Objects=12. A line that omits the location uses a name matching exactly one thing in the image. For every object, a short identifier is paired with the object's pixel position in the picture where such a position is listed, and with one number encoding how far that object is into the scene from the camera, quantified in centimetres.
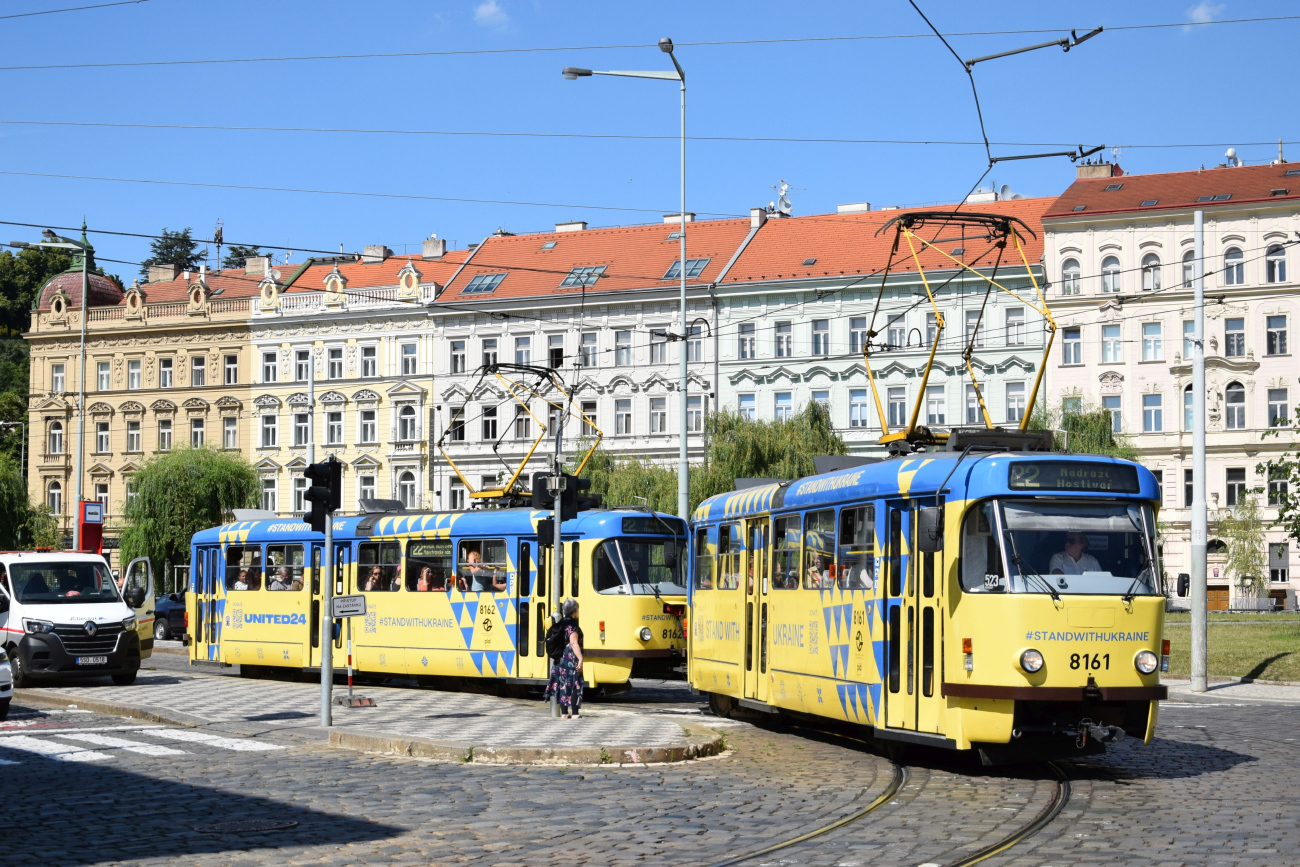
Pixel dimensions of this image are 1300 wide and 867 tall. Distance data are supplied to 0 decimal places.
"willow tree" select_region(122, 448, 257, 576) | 6391
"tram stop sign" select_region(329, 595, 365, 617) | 1792
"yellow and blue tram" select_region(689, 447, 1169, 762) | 1265
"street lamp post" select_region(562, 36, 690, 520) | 3044
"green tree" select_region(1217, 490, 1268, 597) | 5734
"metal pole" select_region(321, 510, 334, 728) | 1727
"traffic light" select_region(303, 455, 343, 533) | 1775
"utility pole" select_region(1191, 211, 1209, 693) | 2459
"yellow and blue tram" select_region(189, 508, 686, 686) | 2184
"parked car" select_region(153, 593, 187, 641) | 4716
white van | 2341
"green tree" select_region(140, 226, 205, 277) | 11000
